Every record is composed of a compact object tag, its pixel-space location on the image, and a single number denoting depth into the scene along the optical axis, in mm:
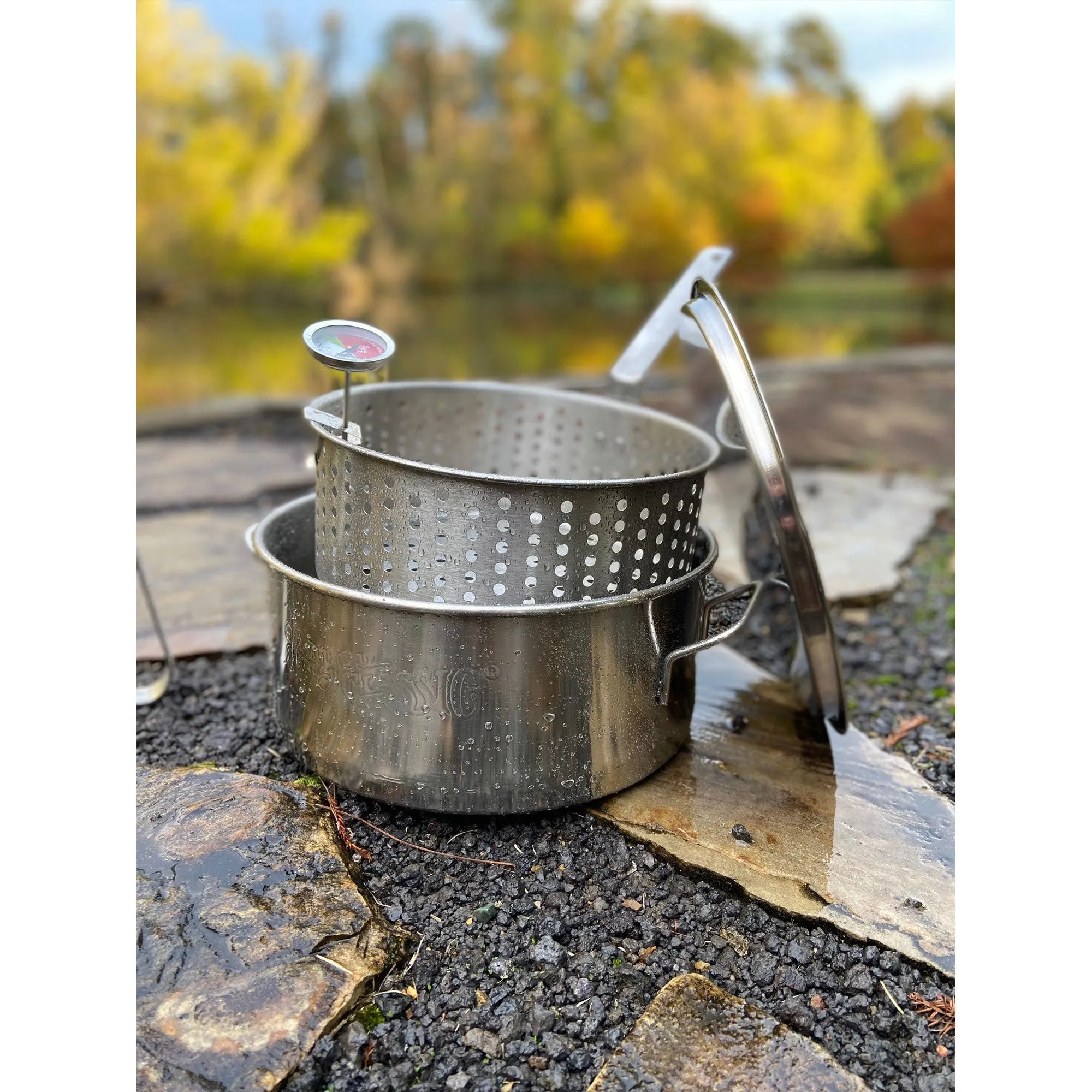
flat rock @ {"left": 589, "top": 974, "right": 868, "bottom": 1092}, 352
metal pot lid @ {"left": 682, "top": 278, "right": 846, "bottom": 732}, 433
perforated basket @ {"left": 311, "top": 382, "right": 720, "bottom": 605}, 434
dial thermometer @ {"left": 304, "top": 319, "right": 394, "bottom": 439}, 451
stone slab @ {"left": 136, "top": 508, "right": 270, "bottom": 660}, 714
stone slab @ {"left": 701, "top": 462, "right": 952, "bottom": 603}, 889
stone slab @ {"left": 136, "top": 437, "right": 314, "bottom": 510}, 1086
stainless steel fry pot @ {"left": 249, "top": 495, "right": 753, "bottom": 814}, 434
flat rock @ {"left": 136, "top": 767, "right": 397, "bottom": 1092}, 350
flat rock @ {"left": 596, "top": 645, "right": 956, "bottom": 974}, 441
